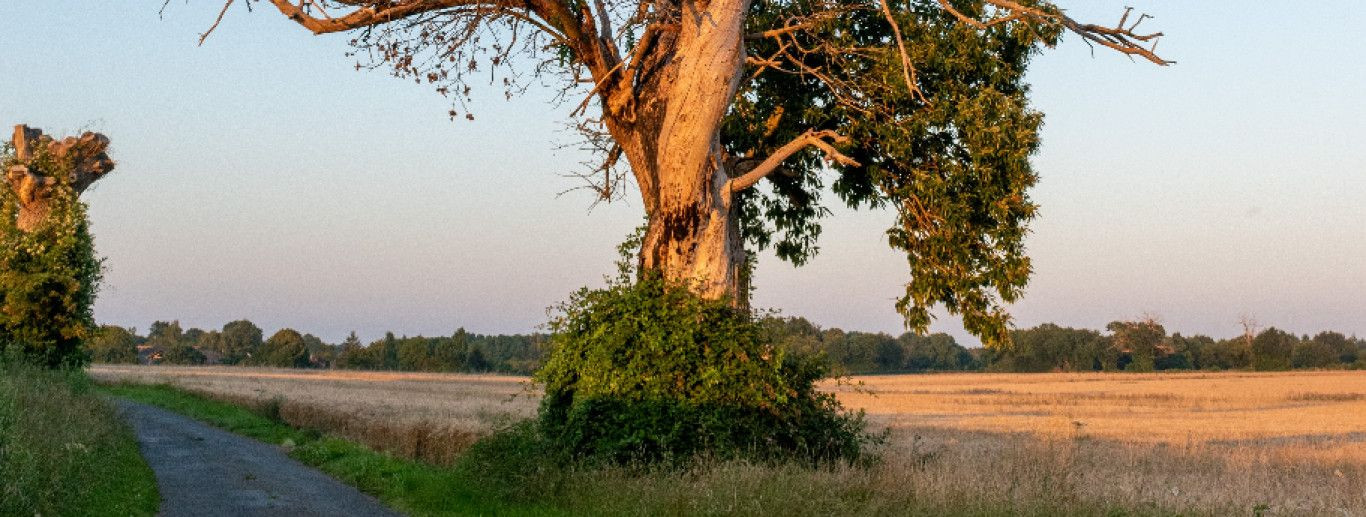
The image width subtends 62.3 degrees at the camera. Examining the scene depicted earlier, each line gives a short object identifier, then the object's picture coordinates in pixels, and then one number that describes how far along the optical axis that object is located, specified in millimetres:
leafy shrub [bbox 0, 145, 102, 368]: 31156
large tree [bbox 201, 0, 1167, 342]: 16078
